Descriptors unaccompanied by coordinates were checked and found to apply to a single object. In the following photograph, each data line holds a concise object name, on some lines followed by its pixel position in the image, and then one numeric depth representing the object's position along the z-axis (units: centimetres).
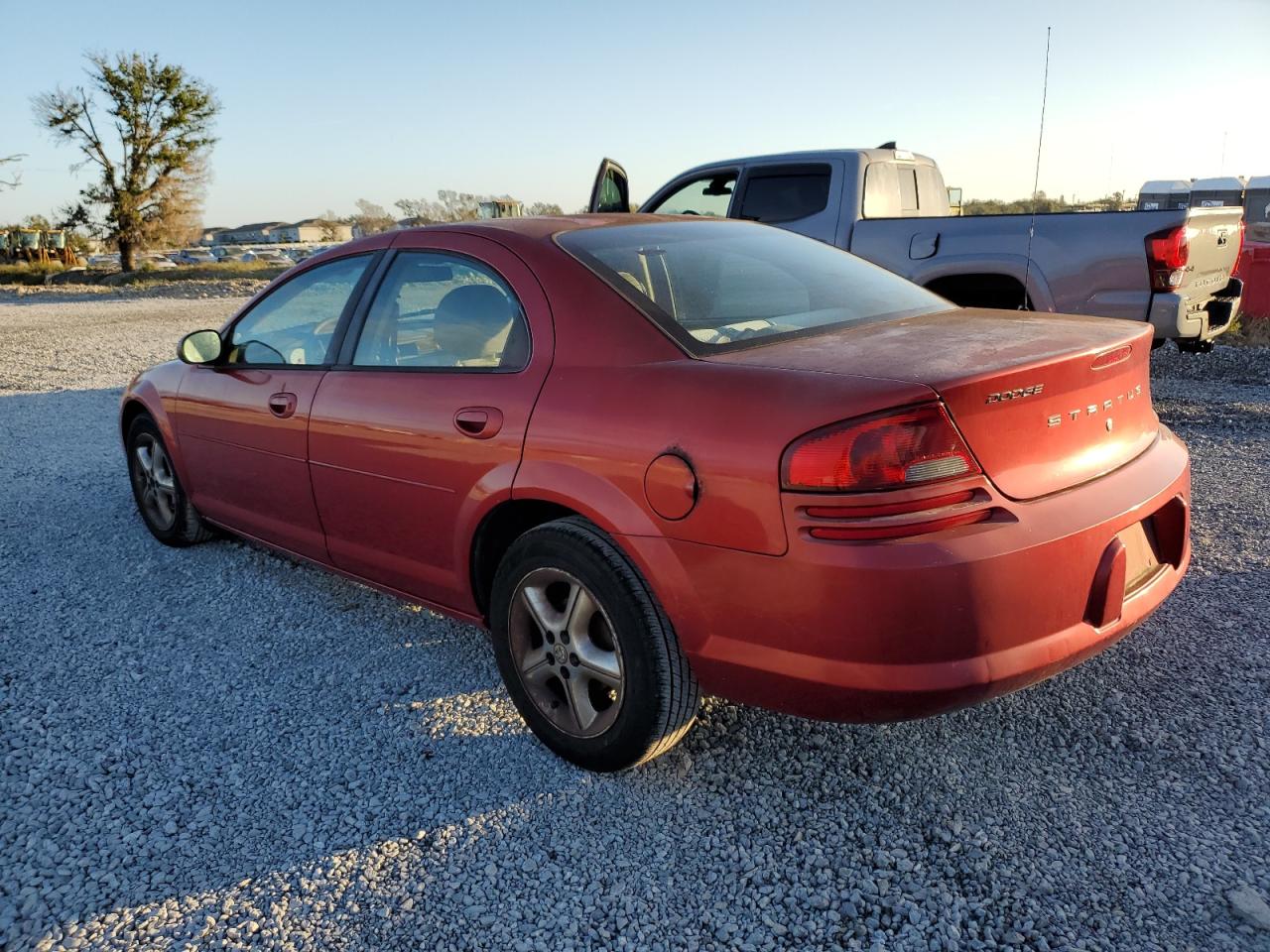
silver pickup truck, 590
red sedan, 212
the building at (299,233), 11062
